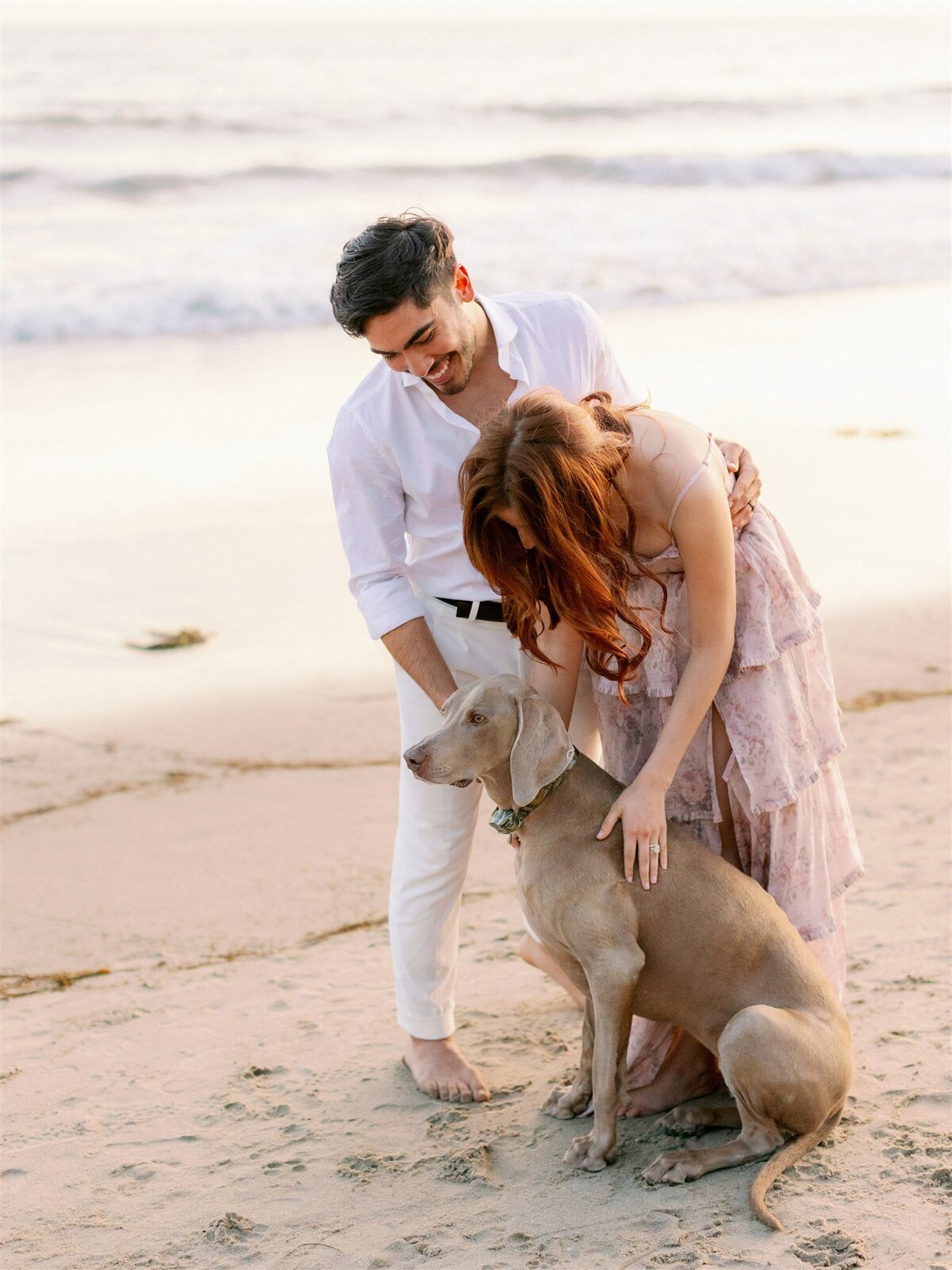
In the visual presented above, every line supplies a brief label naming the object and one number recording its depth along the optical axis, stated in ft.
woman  9.88
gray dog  10.94
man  10.84
